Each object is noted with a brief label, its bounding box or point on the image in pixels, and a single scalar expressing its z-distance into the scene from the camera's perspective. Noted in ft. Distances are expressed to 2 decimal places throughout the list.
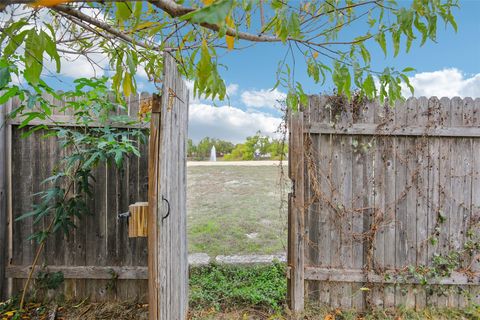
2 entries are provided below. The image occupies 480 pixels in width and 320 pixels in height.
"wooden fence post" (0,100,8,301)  8.41
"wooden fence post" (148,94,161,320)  4.64
